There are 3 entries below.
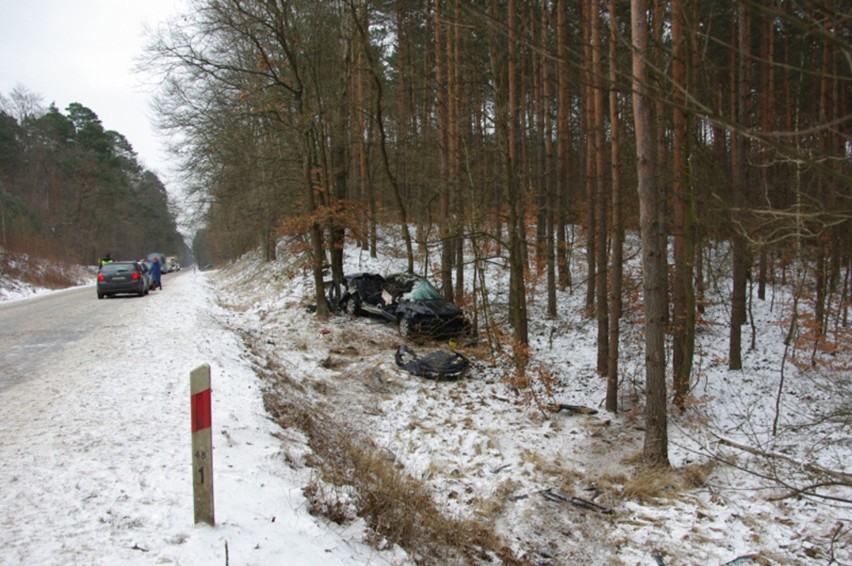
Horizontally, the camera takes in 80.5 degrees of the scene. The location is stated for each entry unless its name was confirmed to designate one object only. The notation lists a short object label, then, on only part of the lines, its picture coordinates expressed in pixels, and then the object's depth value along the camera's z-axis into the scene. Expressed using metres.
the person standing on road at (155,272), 23.33
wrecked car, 13.52
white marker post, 3.49
